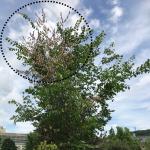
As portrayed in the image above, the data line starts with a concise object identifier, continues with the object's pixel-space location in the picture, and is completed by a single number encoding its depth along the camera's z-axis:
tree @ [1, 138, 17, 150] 23.12
